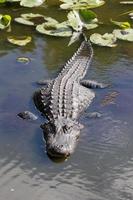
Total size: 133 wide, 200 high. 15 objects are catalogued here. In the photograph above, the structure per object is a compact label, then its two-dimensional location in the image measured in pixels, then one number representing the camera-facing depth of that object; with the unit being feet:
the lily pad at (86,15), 31.98
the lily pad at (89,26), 32.03
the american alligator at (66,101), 20.78
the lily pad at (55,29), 30.91
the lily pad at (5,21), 31.74
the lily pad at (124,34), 30.42
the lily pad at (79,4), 34.92
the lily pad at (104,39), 29.76
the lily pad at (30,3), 34.79
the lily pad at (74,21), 31.45
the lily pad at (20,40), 30.15
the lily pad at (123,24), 31.64
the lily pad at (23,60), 28.39
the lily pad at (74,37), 30.98
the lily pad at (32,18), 33.19
